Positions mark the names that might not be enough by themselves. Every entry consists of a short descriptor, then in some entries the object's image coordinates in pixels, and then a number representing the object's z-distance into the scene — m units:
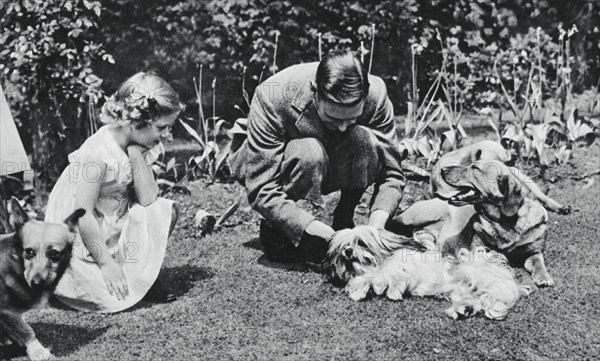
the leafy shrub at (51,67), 6.79
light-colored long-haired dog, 4.35
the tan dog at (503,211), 4.52
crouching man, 4.75
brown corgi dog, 3.47
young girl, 4.23
